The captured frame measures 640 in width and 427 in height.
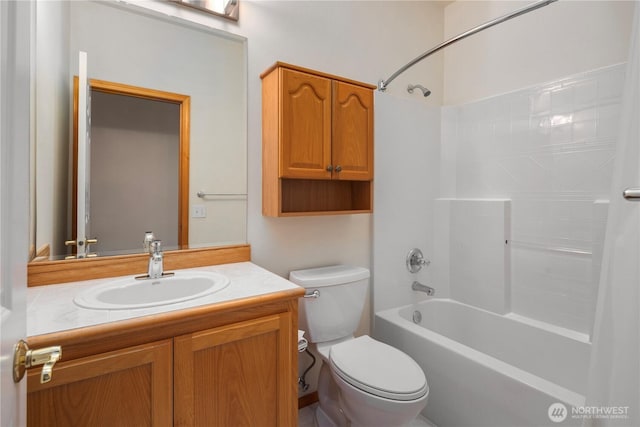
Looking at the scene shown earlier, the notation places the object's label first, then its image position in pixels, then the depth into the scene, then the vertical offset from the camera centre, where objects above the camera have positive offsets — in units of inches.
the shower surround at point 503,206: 66.9 +1.9
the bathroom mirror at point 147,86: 46.5 +21.2
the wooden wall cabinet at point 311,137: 60.1 +15.8
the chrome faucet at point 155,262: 50.0 -7.8
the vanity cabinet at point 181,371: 31.4 -18.3
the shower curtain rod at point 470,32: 57.4 +38.3
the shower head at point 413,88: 82.5 +34.7
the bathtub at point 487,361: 51.9 -30.8
